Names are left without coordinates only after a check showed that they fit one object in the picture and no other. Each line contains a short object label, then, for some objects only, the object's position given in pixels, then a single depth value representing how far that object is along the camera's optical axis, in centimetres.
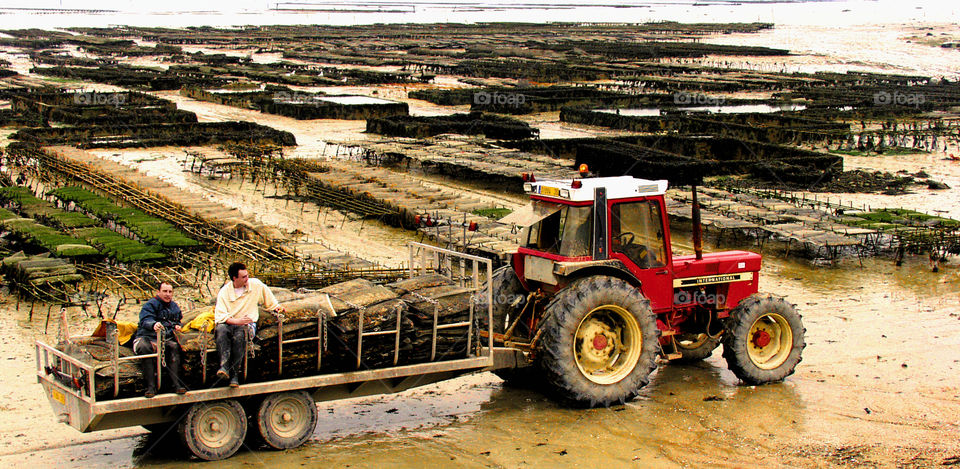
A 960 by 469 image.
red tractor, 1148
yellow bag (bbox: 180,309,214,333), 1029
